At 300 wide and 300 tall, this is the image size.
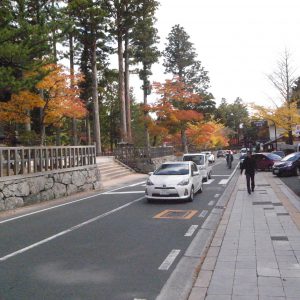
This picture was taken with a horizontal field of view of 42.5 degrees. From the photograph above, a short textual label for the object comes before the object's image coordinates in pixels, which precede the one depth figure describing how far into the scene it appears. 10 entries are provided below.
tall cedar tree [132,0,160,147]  38.41
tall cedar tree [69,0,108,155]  32.31
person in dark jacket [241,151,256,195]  16.44
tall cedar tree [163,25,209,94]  60.09
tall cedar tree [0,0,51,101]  13.16
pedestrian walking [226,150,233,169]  38.06
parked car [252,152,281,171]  31.69
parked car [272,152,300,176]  25.05
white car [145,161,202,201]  14.05
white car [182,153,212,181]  22.88
